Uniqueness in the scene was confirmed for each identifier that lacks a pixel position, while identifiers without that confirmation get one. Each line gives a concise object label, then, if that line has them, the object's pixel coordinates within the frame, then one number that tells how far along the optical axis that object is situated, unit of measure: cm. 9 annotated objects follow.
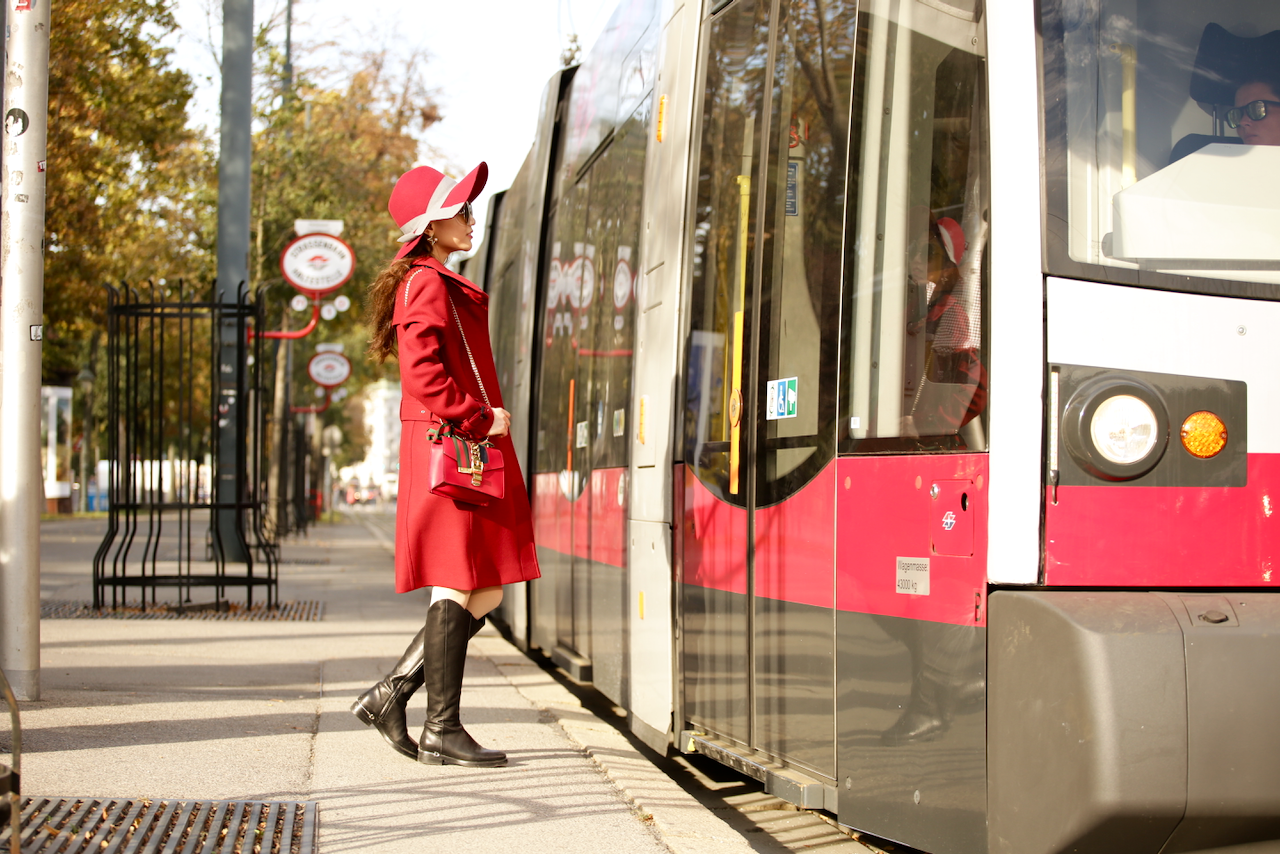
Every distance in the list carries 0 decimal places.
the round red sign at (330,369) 2455
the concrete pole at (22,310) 594
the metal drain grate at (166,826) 368
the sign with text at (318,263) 1695
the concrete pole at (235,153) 1469
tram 291
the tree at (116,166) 1661
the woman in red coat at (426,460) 457
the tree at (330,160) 2244
